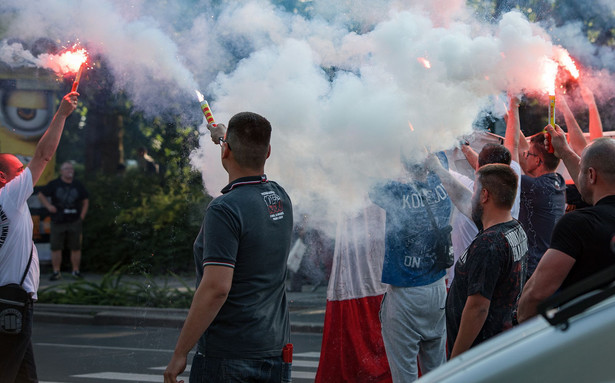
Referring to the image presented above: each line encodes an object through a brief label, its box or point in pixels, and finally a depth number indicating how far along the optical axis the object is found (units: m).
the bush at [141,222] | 14.98
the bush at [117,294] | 11.84
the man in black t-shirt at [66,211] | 14.45
